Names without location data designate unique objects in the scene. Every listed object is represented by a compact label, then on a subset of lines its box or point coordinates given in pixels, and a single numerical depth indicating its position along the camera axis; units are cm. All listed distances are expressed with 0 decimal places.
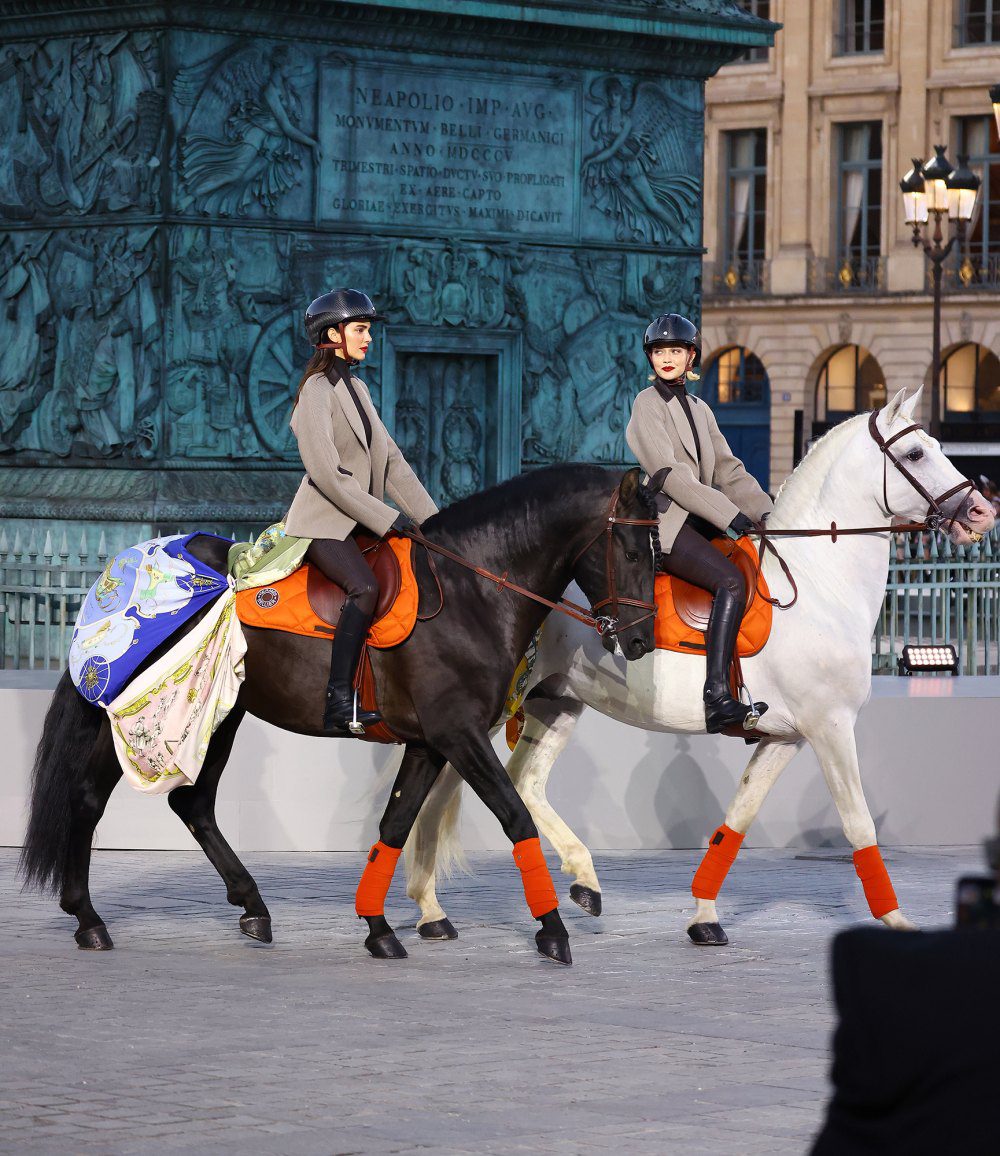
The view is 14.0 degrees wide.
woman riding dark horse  1529
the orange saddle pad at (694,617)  1604
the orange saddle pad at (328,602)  1540
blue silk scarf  1584
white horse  1586
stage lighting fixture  2321
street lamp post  4794
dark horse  1515
